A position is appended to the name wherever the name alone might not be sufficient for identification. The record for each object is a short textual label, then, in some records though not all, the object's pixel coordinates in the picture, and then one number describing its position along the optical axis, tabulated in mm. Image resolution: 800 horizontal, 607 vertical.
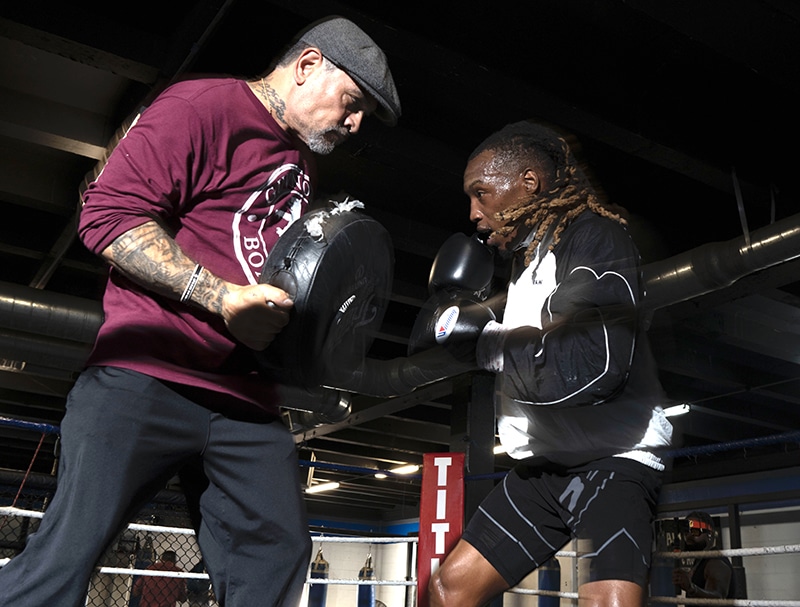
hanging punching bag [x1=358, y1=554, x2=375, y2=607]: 10406
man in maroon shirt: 1025
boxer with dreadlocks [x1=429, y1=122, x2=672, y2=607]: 1367
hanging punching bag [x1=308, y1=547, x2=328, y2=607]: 10602
